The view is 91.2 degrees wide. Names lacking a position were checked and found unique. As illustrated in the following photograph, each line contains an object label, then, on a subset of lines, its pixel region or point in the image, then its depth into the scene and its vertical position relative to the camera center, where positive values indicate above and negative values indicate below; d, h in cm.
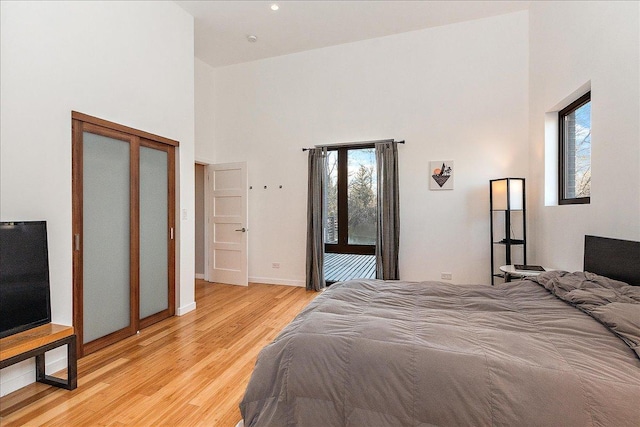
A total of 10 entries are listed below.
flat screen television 200 -42
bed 111 -61
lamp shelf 388 -14
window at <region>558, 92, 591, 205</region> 302 +63
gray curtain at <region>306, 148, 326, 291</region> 486 -14
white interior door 517 -18
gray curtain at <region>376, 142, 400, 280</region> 448 -5
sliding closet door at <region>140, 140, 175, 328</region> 332 -20
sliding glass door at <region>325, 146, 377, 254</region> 485 +19
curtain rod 463 +106
